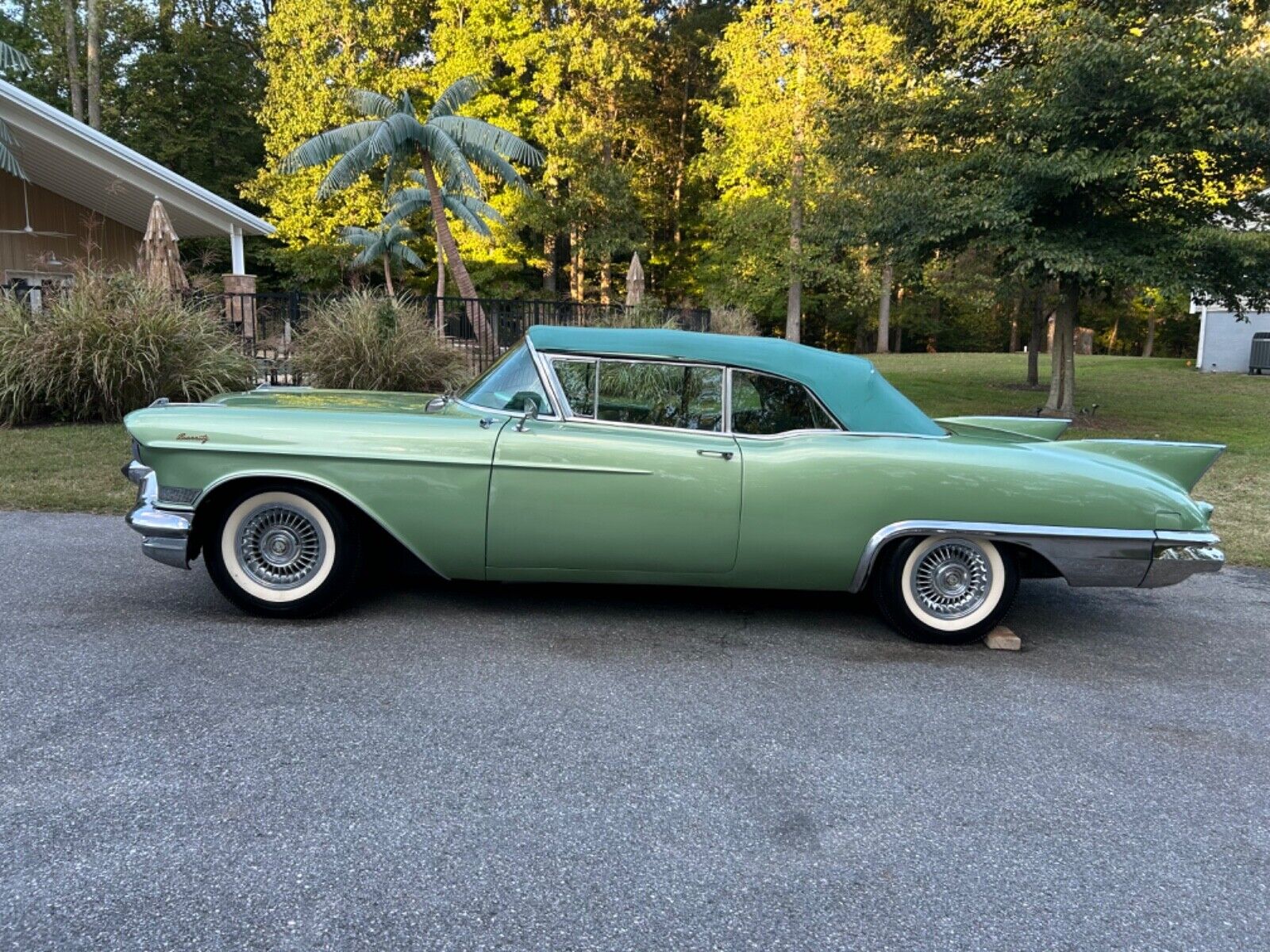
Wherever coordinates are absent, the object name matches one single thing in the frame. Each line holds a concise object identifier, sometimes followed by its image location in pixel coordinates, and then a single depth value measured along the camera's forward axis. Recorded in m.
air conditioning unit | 23.14
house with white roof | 15.30
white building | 24.38
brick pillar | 12.33
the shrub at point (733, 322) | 17.83
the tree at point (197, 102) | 31.06
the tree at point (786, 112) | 26.33
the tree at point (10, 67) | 13.52
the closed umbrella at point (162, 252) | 11.67
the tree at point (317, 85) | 29.88
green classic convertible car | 4.03
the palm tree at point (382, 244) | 29.50
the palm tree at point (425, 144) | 18.72
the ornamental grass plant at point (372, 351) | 10.45
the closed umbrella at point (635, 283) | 16.28
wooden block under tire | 4.23
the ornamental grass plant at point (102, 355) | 9.38
